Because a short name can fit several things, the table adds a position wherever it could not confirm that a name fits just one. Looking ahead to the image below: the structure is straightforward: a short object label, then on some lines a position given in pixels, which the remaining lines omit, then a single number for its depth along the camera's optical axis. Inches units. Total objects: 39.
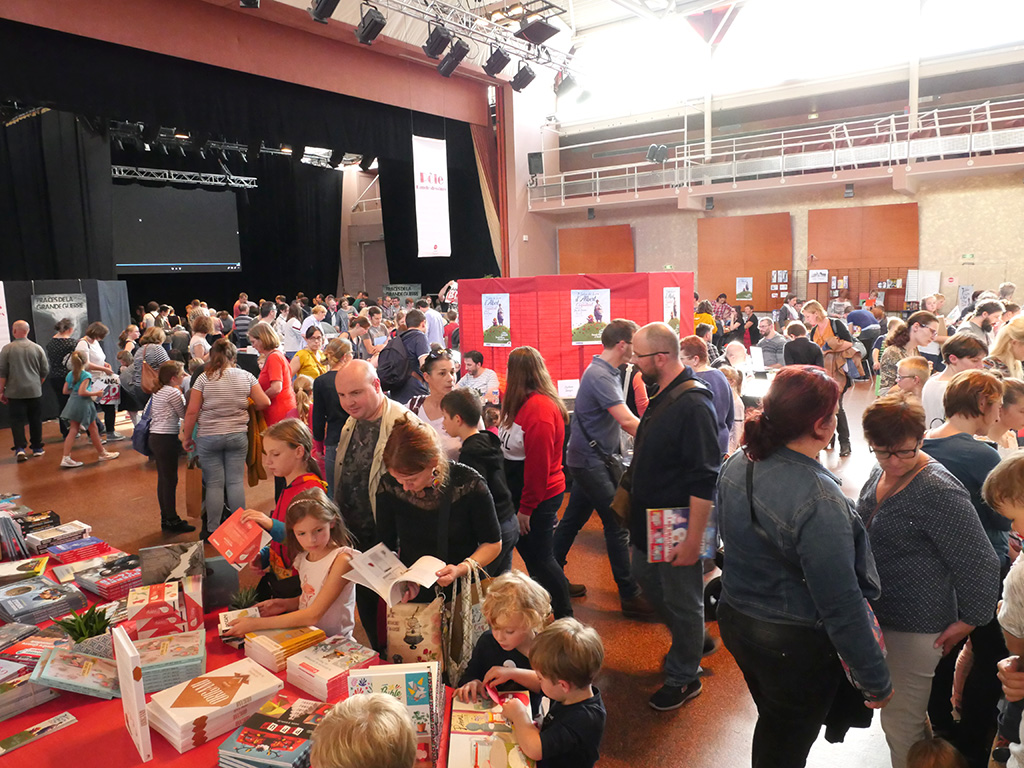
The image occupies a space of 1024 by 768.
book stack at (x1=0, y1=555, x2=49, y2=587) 103.0
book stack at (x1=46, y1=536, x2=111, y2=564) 111.0
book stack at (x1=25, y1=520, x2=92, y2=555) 114.0
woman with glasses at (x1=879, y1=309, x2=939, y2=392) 194.2
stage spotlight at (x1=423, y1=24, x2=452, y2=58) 404.7
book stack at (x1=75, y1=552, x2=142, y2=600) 98.1
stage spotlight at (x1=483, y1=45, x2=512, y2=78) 451.8
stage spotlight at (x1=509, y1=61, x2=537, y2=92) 490.3
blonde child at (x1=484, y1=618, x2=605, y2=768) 63.0
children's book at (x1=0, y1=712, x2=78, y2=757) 66.6
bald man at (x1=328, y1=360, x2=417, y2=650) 103.4
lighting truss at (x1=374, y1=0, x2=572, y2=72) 398.9
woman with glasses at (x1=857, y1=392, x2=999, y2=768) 70.4
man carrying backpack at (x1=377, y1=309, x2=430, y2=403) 198.7
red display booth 264.5
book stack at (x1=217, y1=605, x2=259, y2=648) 83.9
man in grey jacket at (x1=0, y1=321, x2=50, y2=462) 281.0
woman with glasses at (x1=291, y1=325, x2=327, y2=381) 223.0
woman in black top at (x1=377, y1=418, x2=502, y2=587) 83.6
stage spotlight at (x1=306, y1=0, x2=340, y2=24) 340.8
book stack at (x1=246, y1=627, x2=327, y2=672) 76.5
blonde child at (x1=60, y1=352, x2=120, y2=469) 269.7
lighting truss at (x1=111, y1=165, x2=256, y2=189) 648.4
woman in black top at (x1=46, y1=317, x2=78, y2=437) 335.9
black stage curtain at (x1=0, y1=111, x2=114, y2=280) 417.4
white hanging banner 433.1
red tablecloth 64.1
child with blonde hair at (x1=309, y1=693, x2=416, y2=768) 48.5
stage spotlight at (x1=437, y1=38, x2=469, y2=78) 428.1
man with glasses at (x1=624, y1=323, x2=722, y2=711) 96.0
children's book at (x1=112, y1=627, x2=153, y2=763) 60.1
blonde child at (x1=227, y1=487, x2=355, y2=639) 84.0
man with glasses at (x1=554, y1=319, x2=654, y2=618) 134.1
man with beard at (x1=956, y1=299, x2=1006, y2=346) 222.4
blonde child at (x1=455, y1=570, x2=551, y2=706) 72.0
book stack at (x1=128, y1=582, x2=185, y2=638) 81.6
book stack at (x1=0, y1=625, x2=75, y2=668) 78.7
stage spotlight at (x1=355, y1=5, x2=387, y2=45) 364.2
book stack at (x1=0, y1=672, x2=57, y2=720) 71.7
